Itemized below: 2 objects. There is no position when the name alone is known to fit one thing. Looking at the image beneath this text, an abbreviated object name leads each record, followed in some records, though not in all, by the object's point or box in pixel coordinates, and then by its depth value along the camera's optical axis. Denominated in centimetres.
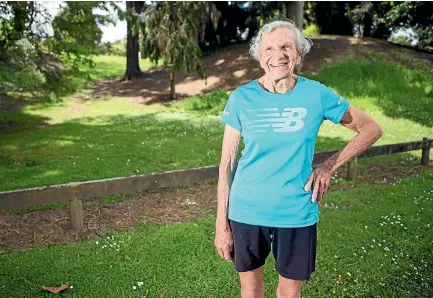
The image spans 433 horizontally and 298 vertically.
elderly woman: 246
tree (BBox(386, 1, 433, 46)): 2264
